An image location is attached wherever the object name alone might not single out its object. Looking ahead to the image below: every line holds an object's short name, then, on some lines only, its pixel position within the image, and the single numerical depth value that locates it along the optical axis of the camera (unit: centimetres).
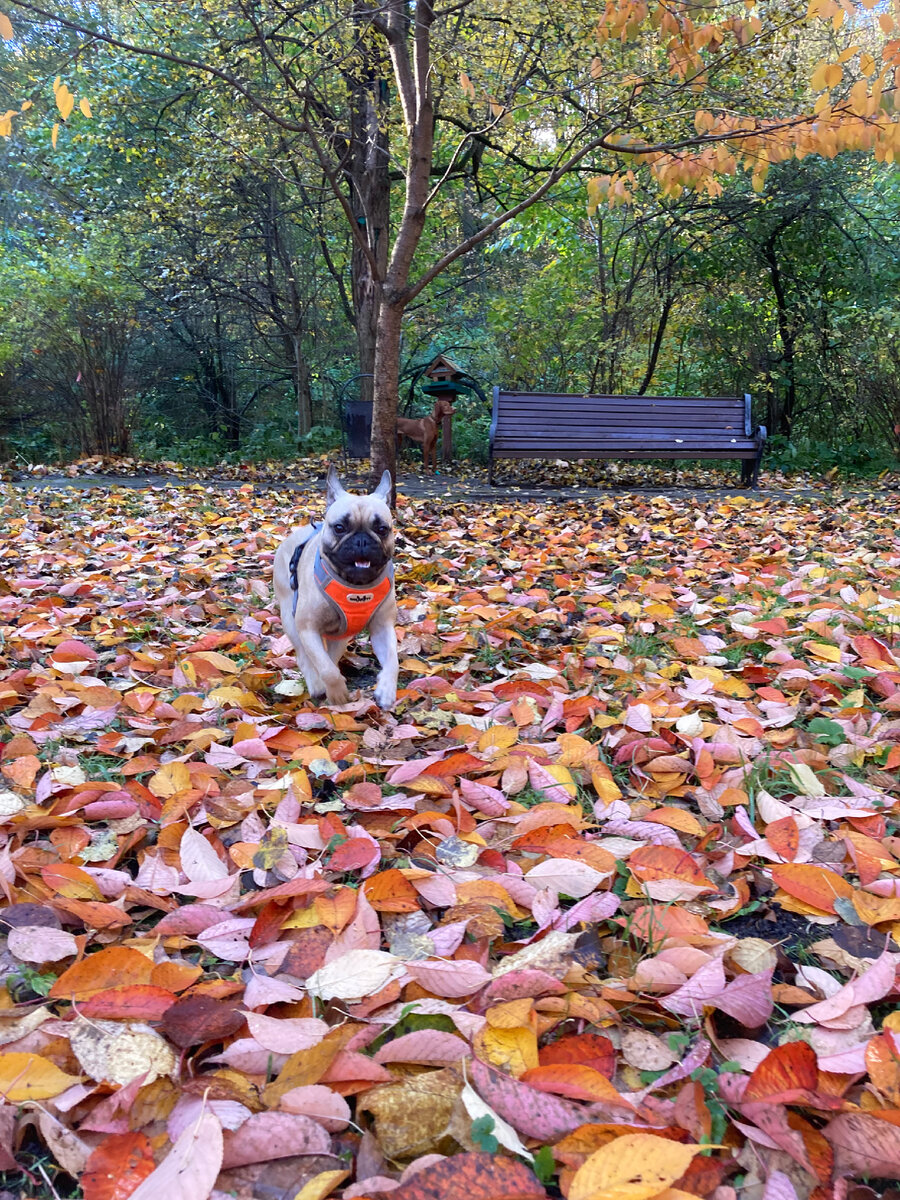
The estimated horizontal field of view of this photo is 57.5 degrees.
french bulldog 301
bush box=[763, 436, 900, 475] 1182
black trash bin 1191
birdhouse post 1172
